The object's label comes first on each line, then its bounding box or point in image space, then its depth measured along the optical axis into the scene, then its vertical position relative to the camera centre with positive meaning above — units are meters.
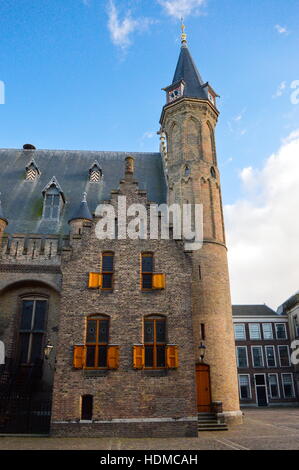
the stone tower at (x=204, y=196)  19.41 +10.83
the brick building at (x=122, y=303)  15.55 +3.71
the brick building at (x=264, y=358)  44.50 +2.93
